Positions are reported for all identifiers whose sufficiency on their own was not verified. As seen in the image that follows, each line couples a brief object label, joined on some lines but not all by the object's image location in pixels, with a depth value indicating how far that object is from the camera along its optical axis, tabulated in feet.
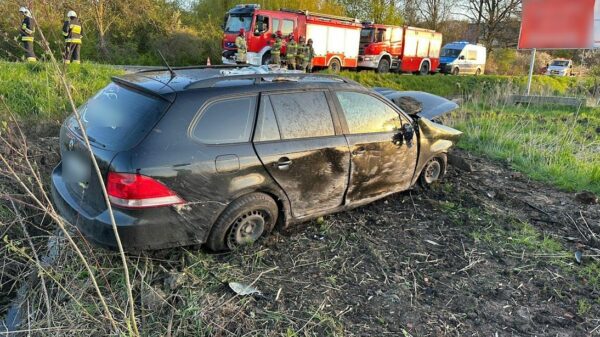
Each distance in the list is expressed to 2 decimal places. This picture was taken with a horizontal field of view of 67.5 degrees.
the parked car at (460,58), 98.07
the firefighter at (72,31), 36.37
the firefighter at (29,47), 32.19
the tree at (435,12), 130.52
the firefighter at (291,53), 59.00
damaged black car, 10.46
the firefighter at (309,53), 61.00
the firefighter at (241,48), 58.90
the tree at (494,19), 124.16
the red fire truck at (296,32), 62.03
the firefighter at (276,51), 58.90
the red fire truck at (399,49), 78.69
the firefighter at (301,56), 60.70
